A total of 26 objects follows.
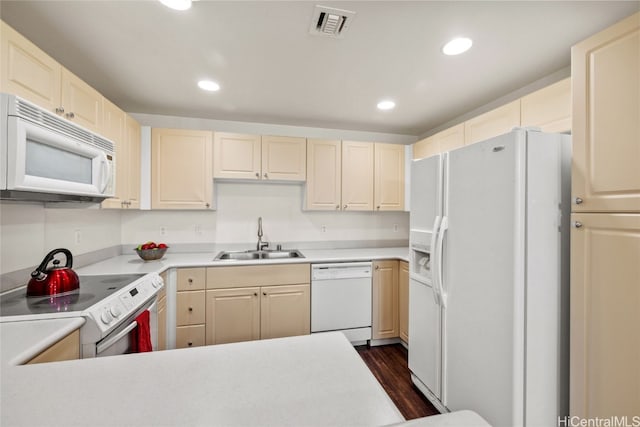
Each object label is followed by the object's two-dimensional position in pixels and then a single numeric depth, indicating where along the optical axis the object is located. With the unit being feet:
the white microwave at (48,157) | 3.43
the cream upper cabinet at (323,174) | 9.75
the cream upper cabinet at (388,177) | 10.36
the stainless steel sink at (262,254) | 9.66
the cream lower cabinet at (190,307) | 7.58
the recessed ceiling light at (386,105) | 8.30
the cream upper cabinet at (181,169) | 8.58
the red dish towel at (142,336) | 5.00
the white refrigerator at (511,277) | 4.38
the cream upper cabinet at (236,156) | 8.99
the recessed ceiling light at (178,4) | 4.29
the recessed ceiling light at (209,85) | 7.04
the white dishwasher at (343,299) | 8.61
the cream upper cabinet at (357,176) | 10.05
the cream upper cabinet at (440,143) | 7.99
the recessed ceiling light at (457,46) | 5.24
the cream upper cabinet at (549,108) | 5.28
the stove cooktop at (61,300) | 4.00
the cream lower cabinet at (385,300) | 9.06
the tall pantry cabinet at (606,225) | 3.62
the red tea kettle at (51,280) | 4.63
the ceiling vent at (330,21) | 4.50
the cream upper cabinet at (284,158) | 9.37
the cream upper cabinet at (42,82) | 3.92
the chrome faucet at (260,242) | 9.93
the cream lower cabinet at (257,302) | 7.84
